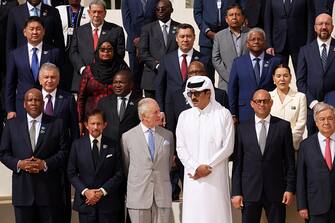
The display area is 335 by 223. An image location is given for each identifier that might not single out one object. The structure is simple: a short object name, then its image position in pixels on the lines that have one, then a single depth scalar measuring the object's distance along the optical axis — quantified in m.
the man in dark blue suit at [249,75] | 19.84
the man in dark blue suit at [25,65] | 20.41
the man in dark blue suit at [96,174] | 18.16
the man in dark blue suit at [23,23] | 21.50
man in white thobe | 17.64
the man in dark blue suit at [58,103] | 19.17
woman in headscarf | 19.95
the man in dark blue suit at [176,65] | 20.19
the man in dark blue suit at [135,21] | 22.94
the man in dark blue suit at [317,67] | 20.05
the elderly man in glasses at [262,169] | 18.06
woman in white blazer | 19.22
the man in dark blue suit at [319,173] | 17.37
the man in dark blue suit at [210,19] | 22.61
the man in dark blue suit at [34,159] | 18.33
